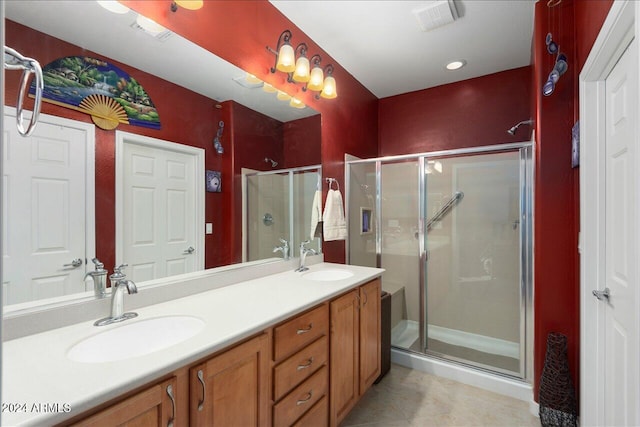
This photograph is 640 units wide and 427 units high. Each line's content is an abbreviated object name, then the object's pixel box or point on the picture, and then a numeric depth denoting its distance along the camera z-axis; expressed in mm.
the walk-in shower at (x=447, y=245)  2559
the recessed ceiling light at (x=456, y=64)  2656
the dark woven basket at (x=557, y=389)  1700
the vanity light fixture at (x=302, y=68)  1972
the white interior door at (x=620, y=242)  1176
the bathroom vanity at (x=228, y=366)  750
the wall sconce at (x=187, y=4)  1446
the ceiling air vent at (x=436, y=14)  1938
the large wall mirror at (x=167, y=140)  1078
